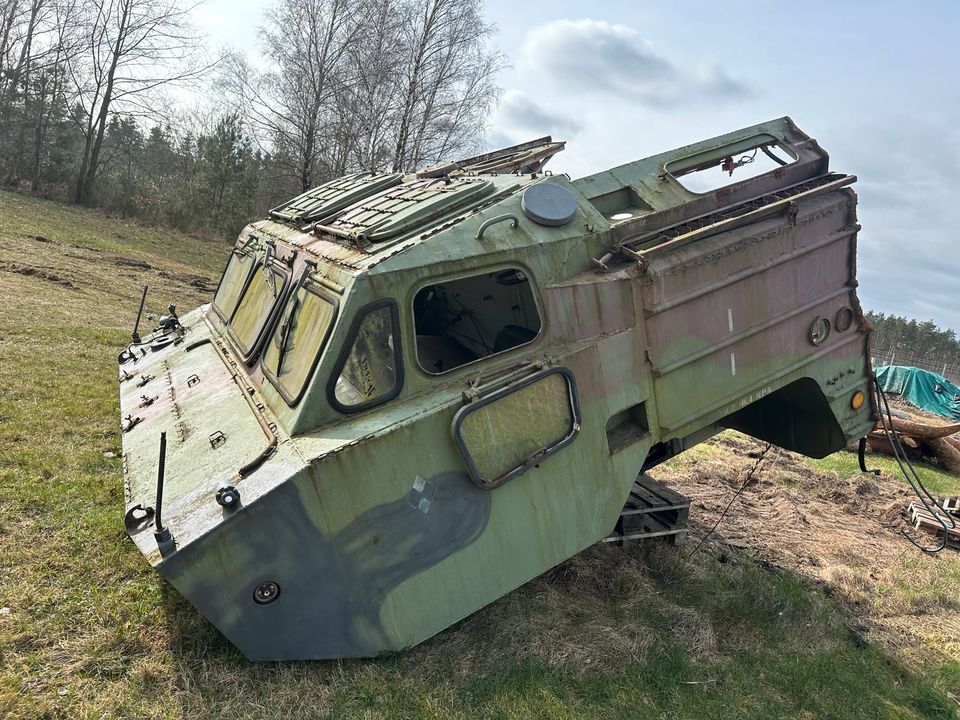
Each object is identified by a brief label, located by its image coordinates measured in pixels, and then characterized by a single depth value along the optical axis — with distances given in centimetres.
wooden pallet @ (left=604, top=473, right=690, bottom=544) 493
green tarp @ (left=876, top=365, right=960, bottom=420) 1842
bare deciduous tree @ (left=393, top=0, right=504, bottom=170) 1842
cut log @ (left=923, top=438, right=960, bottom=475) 1204
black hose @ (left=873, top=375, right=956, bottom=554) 537
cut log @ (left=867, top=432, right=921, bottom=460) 1214
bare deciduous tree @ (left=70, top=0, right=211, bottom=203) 2275
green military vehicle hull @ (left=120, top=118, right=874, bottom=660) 320
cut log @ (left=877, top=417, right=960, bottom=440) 1150
